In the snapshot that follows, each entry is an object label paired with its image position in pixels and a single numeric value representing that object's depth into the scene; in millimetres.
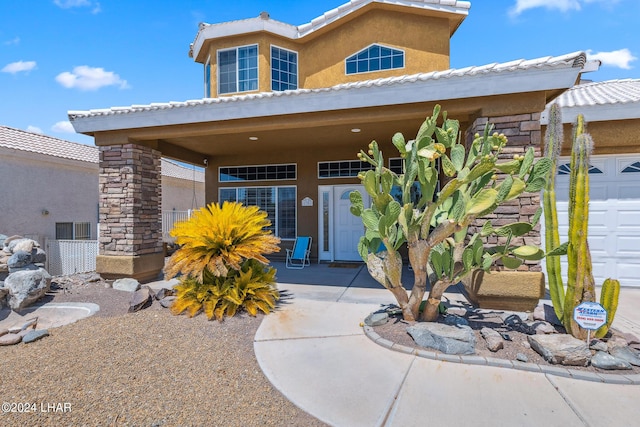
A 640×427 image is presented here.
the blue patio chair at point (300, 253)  8719
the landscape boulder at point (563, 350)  3156
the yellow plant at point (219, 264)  4660
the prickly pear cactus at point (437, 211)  3553
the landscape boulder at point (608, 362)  3078
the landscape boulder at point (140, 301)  5016
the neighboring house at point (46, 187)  9484
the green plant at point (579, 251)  3508
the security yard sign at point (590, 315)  3215
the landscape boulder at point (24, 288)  5289
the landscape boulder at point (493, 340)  3461
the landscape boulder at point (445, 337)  3454
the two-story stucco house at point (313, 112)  4777
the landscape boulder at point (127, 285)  6216
